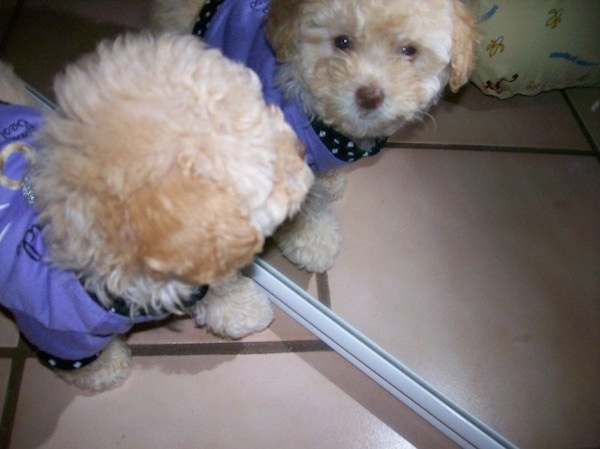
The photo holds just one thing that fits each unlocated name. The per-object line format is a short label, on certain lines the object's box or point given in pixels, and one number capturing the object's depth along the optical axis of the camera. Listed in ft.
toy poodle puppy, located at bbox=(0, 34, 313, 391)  0.80
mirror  1.32
